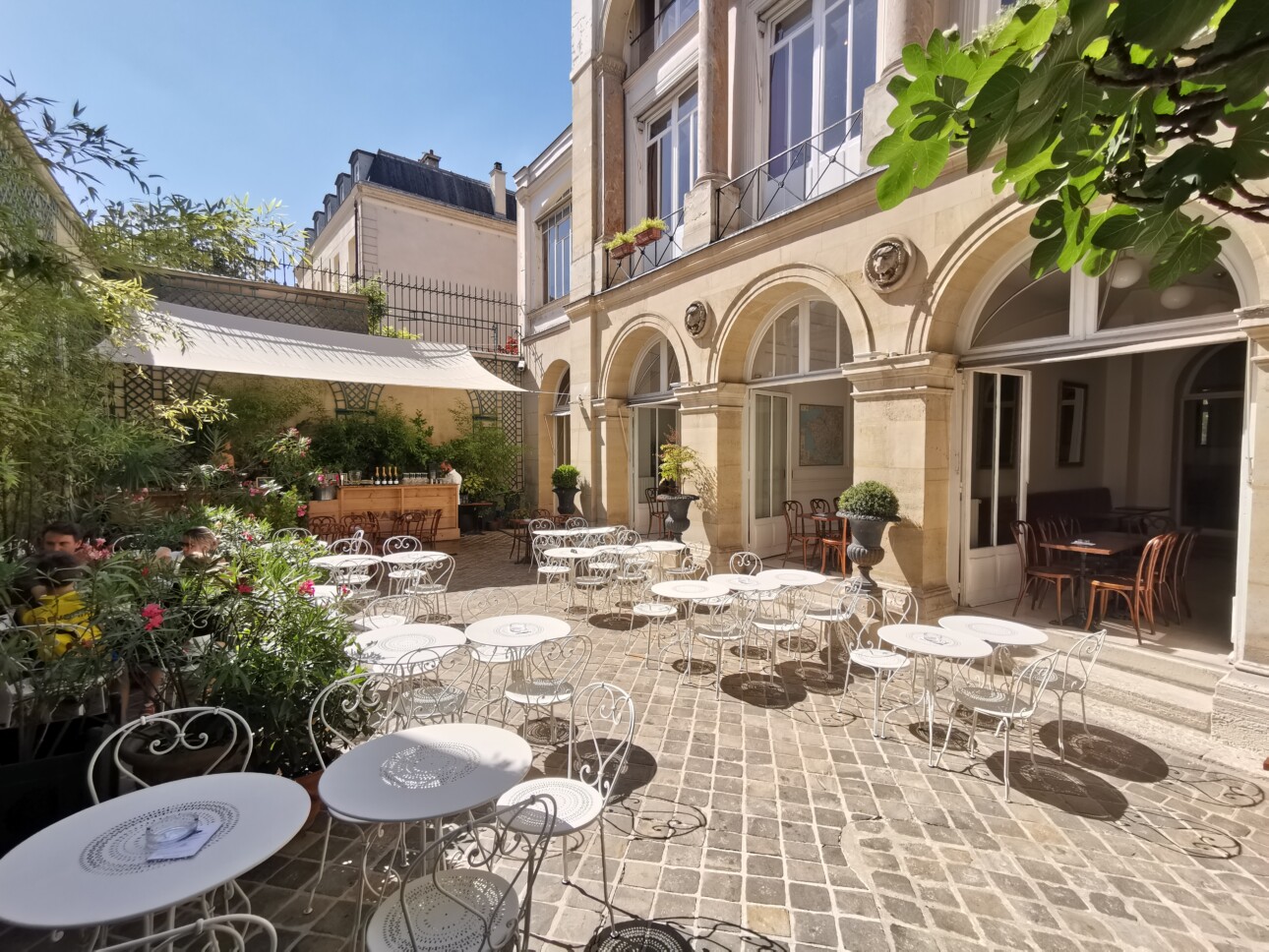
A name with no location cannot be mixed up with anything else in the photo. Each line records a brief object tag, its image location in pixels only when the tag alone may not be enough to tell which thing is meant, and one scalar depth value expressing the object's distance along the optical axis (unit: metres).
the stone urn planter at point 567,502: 10.78
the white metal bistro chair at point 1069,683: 3.45
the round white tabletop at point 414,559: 6.20
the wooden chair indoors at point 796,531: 7.60
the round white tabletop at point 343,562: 5.56
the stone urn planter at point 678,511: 7.91
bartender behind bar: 11.16
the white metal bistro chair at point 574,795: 2.21
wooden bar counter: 10.02
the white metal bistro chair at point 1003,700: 3.33
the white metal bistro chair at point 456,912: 1.63
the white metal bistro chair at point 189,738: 2.47
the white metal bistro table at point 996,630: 3.81
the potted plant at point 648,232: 8.80
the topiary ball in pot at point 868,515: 5.53
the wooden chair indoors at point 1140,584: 4.73
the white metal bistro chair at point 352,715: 2.92
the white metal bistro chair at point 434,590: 5.68
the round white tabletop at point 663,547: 7.20
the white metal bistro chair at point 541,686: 3.40
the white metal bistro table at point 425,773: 1.92
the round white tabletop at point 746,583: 4.93
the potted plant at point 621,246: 9.11
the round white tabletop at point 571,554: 6.37
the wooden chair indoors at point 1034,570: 5.36
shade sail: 8.25
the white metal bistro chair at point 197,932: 1.22
